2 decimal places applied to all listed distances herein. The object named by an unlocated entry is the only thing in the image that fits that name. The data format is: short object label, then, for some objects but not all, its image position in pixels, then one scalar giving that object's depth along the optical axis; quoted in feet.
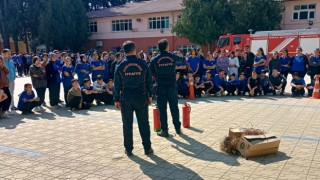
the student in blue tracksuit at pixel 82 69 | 38.48
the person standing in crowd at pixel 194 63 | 43.16
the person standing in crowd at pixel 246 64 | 43.45
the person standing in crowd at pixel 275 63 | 42.57
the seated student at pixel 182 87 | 40.47
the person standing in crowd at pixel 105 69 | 41.09
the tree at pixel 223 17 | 92.48
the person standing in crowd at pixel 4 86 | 31.13
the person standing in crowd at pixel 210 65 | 43.01
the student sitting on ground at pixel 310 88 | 39.44
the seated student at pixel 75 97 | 34.60
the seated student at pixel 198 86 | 40.96
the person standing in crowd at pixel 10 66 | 33.63
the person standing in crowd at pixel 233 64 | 43.32
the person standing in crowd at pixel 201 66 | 43.62
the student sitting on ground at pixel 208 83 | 41.42
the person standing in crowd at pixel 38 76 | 34.65
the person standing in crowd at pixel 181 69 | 41.93
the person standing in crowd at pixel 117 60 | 39.26
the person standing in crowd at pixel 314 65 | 40.91
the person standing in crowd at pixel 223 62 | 43.78
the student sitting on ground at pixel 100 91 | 37.17
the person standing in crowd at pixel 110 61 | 42.89
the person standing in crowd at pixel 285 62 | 42.75
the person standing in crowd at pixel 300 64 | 41.57
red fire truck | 71.41
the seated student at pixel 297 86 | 39.50
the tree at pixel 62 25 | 127.65
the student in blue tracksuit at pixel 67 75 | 36.52
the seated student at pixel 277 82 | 40.91
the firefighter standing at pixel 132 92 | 18.56
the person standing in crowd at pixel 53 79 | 36.04
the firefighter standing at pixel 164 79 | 22.75
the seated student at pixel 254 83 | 40.08
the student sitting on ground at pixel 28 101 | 33.14
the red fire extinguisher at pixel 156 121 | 24.36
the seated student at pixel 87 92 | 36.40
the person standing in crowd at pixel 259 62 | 42.86
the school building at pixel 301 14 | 92.68
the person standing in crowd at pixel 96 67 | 40.01
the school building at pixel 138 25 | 116.47
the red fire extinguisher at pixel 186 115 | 25.35
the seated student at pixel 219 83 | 41.47
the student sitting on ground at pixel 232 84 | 41.44
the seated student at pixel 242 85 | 40.96
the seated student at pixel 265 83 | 40.81
